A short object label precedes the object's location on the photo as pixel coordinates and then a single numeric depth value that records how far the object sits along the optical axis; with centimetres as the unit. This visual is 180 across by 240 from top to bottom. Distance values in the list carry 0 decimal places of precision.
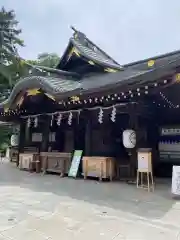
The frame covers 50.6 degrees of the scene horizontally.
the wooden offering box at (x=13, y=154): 1057
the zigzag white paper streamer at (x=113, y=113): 549
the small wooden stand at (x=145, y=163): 471
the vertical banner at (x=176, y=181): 404
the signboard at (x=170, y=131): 638
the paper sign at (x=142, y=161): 473
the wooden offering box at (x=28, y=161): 732
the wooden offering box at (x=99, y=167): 567
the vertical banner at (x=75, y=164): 612
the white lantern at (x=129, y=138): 540
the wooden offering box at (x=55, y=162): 650
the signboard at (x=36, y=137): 930
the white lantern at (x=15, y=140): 956
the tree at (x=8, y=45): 1645
